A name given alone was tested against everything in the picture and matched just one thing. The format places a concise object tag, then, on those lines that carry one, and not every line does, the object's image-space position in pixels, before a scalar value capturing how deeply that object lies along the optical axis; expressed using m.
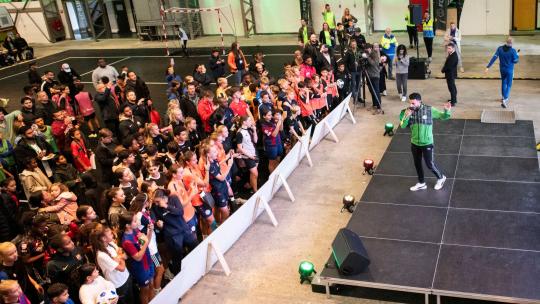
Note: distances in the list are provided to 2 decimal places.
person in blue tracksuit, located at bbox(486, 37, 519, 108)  12.76
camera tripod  13.77
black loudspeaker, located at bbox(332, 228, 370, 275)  7.20
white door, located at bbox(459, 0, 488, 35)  20.77
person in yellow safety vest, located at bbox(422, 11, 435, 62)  17.42
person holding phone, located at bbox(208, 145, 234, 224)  8.31
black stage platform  6.96
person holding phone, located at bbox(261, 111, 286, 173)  9.93
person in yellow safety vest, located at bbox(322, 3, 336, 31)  19.73
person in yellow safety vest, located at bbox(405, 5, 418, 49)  18.47
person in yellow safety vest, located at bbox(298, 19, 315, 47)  18.06
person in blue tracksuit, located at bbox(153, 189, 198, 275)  7.08
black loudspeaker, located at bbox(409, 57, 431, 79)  16.02
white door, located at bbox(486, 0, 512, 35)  20.33
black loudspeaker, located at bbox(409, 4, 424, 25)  16.59
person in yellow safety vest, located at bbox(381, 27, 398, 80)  15.35
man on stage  8.77
